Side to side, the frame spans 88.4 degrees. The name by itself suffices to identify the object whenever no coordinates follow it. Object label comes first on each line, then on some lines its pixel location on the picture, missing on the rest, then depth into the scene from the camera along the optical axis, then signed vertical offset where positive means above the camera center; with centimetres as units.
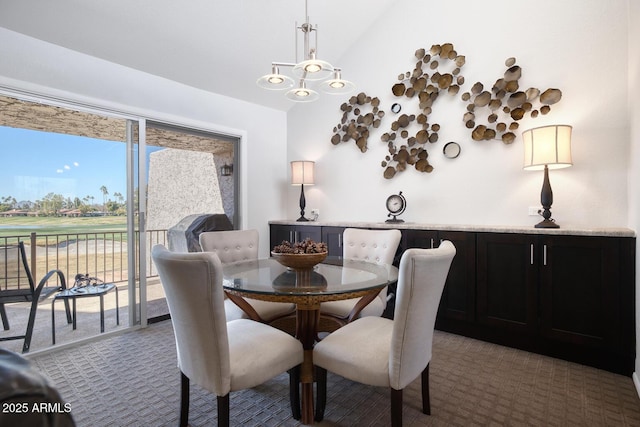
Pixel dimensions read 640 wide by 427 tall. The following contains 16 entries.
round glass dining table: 171 -39
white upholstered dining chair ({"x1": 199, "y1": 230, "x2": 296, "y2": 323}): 237 -34
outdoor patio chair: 261 -57
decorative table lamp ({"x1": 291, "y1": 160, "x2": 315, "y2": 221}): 424 +53
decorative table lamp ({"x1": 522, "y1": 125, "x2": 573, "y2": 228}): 249 +47
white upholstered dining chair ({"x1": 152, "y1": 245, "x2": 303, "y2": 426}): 137 -57
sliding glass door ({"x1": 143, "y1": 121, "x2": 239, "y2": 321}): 350 +35
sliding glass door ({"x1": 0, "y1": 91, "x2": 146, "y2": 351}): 268 +11
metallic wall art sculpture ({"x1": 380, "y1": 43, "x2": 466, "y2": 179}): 334 +125
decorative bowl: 201 -28
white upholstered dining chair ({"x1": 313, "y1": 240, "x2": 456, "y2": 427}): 145 -65
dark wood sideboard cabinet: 227 -61
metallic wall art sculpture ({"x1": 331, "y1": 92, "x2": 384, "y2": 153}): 394 +116
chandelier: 207 +94
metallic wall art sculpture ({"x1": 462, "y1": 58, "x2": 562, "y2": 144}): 286 +99
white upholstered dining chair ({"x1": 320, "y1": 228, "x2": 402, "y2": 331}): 241 -35
